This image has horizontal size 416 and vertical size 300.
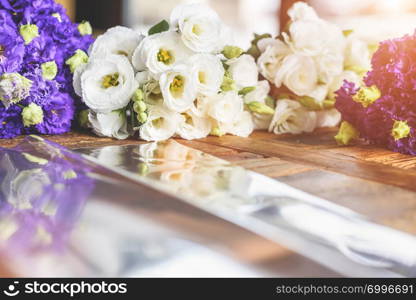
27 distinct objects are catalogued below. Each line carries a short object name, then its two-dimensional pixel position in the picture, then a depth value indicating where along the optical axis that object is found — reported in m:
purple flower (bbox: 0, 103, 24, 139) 1.09
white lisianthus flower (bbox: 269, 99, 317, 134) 1.18
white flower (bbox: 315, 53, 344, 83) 1.19
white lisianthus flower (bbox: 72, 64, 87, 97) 1.11
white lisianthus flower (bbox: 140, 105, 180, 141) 1.09
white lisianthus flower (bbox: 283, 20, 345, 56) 1.18
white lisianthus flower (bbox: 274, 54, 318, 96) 1.18
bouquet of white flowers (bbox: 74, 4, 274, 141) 1.08
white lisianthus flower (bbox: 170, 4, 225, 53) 1.09
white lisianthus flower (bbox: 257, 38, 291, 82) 1.20
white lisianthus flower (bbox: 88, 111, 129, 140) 1.10
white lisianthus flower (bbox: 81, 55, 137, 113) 1.08
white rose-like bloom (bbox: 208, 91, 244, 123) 1.11
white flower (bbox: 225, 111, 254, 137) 1.15
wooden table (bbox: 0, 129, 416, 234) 0.87
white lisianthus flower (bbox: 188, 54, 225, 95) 1.09
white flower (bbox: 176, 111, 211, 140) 1.11
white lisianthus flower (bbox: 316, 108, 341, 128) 1.23
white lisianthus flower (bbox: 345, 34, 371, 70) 1.23
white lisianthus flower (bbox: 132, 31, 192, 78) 1.08
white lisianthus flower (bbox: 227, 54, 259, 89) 1.14
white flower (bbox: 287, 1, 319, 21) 1.22
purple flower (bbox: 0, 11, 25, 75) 1.06
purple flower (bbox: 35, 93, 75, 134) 1.11
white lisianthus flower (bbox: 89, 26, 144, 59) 1.12
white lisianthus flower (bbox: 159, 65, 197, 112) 1.07
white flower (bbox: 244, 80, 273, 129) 1.17
